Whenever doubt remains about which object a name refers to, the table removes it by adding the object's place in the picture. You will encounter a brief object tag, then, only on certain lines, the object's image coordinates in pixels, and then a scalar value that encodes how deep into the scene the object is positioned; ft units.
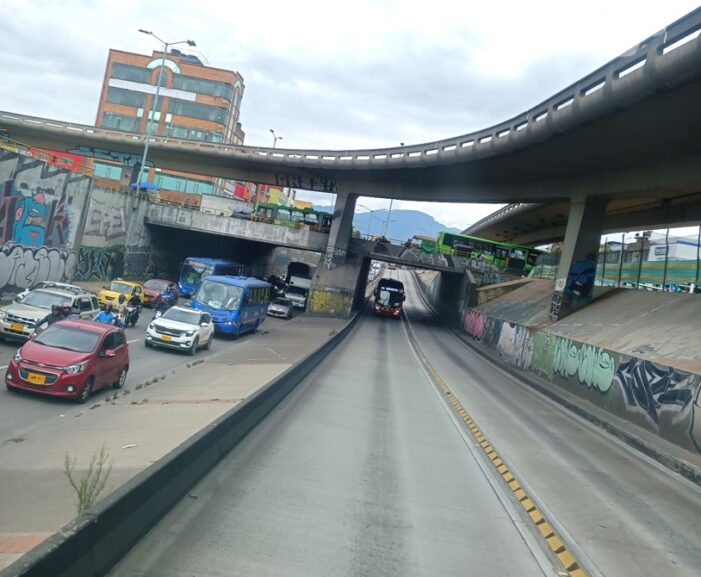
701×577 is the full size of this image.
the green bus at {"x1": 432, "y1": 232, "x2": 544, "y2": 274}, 196.85
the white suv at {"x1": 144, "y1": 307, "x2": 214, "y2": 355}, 79.15
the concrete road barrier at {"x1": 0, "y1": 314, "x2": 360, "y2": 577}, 14.84
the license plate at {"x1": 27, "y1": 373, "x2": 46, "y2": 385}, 46.37
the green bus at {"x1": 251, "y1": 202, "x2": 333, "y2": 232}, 195.52
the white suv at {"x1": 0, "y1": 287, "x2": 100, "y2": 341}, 64.69
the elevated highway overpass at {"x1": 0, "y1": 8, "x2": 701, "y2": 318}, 73.51
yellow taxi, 105.19
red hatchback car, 46.57
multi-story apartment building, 299.79
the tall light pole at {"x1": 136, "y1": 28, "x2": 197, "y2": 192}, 130.31
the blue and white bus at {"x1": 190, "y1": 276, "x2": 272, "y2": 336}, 103.91
